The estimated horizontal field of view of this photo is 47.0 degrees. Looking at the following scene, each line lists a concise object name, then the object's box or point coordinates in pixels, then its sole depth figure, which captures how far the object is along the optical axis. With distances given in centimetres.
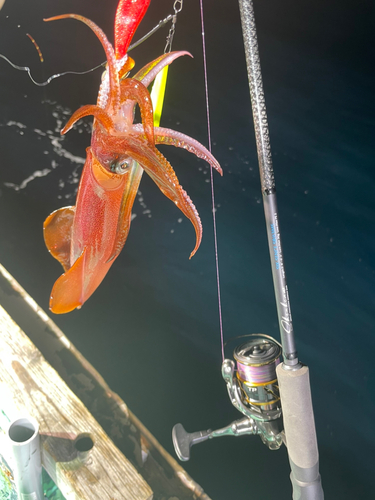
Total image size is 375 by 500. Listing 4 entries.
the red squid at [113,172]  89
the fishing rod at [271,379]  79
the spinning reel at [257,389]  93
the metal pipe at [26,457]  117
